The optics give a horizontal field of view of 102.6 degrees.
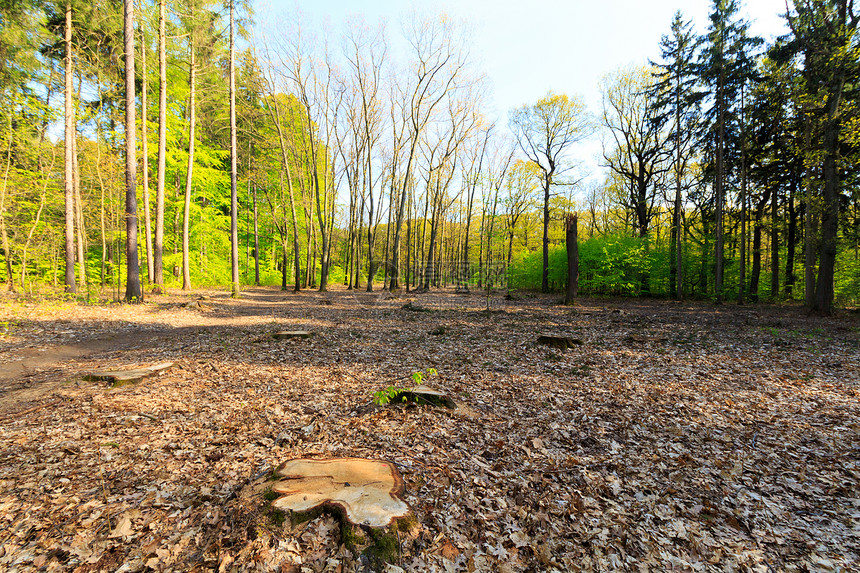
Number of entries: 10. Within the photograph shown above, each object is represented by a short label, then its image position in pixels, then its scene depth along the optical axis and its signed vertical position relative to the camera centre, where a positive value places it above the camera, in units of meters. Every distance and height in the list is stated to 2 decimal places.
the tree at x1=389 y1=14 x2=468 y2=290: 19.03 +10.19
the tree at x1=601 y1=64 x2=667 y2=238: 21.62 +8.52
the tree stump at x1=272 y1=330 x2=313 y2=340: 7.92 -1.33
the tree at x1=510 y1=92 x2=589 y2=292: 22.61 +10.14
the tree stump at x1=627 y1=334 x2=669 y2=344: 8.50 -1.47
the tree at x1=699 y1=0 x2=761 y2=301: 14.90 +9.33
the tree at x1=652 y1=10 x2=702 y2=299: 17.16 +9.36
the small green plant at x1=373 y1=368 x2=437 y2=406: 4.02 -1.42
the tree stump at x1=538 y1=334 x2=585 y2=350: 7.88 -1.44
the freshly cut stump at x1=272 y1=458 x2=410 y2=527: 2.15 -1.44
